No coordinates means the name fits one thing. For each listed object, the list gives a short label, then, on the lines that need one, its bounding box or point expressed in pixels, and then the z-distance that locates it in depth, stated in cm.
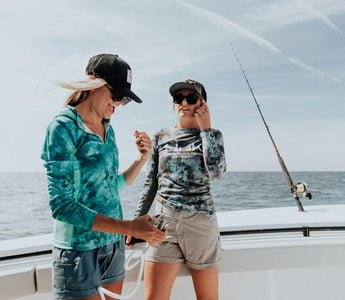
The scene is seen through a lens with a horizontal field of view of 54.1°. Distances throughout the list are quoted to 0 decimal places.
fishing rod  216
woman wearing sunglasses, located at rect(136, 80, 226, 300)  138
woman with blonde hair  83
